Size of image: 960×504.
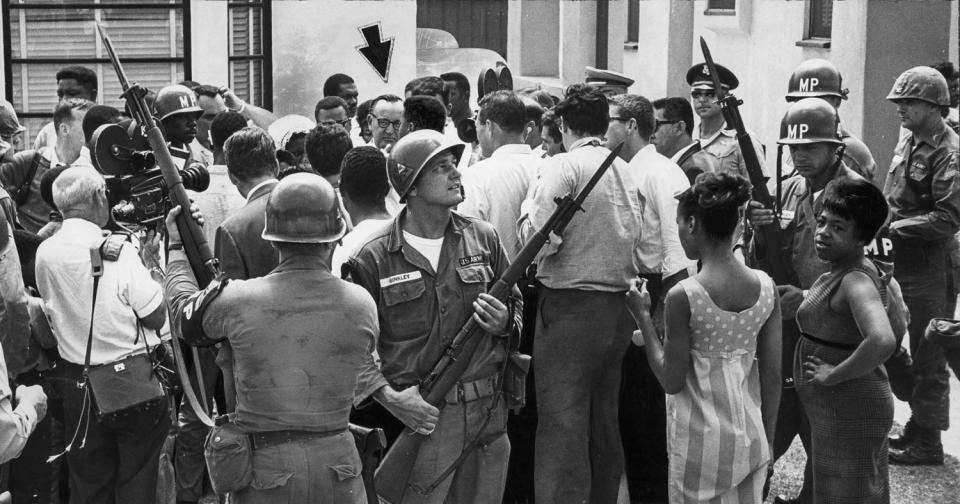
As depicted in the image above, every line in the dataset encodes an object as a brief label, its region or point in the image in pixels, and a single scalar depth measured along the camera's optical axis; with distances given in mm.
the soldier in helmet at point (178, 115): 7004
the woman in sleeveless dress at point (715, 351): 4883
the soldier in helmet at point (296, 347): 4137
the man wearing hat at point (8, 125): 8273
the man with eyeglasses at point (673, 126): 8484
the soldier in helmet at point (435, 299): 5059
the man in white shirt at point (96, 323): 5543
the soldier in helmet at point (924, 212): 7492
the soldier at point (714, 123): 8133
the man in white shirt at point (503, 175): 6727
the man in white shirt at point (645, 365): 6426
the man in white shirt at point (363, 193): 5641
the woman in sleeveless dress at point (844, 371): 5223
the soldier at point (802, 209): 6430
